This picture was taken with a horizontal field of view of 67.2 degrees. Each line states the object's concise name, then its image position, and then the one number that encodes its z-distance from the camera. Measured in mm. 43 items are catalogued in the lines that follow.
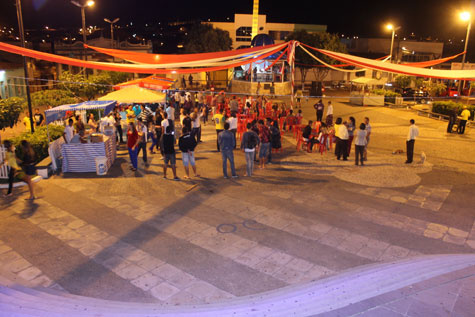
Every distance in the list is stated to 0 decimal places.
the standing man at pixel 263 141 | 11094
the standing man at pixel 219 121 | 13125
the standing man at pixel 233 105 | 18014
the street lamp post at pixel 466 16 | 18828
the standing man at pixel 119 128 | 14853
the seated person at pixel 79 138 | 11422
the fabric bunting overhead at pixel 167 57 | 11148
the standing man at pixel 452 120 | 17391
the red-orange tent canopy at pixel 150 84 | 18708
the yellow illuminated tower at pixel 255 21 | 40625
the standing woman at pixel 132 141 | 11094
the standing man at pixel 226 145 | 10148
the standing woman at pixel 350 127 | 12672
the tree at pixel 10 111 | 12594
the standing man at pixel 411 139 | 12039
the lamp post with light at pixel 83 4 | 18055
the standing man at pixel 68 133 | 11977
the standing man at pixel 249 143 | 10367
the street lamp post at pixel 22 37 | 12638
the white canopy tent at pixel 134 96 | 15086
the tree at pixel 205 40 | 51812
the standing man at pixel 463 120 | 17062
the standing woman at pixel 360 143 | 11695
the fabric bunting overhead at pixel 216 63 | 10305
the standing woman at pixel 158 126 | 13891
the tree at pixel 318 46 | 42594
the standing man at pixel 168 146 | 10070
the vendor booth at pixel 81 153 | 11008
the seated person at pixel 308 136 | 13375
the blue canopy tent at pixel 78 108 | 11102
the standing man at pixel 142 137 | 11569
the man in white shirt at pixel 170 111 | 16406
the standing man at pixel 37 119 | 15745
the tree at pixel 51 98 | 17580
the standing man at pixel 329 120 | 16547
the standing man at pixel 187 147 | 10164
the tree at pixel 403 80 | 32928
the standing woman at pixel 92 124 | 14404
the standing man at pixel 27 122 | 14492
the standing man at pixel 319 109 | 18938
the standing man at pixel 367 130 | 12185
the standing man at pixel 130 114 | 16094
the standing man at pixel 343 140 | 12273
